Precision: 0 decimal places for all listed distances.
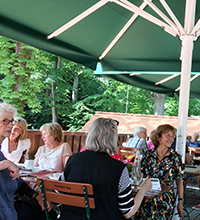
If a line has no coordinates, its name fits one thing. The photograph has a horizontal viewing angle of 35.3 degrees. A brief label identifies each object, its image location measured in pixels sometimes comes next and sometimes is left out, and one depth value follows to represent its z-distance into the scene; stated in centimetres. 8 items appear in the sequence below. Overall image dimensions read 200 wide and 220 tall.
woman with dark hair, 324
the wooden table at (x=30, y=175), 308
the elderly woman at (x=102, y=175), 220
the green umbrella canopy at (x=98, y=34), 339
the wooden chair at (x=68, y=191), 214
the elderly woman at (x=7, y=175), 213
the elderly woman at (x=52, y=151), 403
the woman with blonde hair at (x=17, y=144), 433
